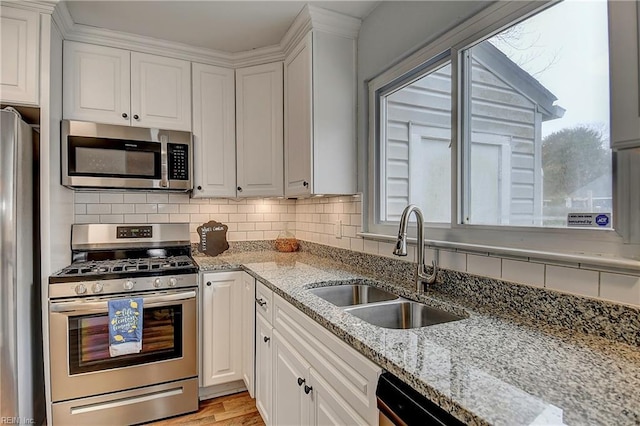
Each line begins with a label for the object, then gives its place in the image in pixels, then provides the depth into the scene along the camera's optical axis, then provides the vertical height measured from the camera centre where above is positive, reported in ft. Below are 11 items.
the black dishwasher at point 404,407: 2.43 -1.49
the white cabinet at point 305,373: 3.42 -2.01
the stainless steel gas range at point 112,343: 6.28 -2.57
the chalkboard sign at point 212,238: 9.13 -0.70
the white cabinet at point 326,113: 7.08 +2.07
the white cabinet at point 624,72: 2.85 +1.24
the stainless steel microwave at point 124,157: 7.21 +1.23
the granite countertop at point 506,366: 2.13 -1.22
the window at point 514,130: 3.60 +1.08
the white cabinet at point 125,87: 7.45 +2.85
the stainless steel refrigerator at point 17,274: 5.49 -1.02
